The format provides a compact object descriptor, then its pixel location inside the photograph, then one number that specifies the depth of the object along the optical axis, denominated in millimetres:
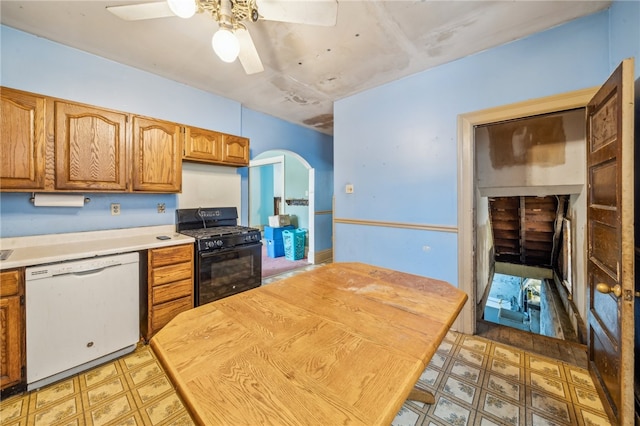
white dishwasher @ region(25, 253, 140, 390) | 1646
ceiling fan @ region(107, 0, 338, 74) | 1364
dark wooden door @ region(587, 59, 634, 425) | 1167
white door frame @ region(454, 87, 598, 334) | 2352
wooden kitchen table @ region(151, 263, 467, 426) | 603
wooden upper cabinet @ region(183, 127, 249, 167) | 2707
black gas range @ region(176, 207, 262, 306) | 2484
